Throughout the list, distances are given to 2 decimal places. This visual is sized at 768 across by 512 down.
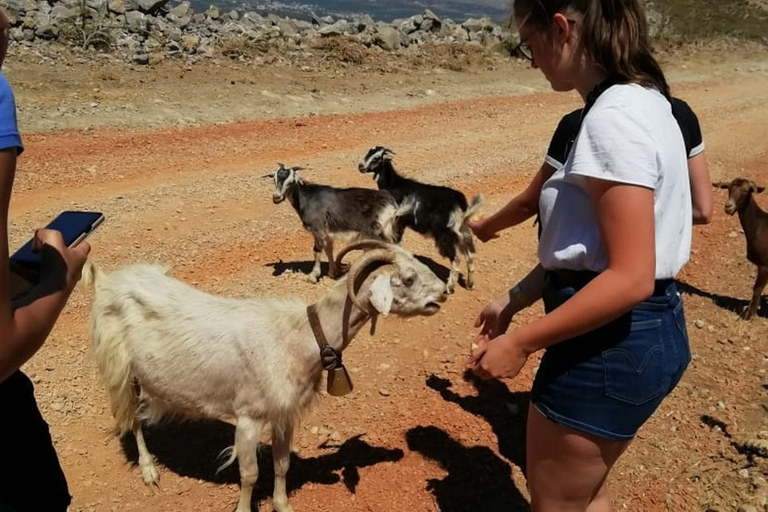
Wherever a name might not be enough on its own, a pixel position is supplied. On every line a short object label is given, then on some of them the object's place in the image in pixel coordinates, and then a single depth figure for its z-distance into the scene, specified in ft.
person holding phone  4.83
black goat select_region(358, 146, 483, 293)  21.76
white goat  11.43
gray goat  22.58
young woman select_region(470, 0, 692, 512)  5.70
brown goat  20.75
